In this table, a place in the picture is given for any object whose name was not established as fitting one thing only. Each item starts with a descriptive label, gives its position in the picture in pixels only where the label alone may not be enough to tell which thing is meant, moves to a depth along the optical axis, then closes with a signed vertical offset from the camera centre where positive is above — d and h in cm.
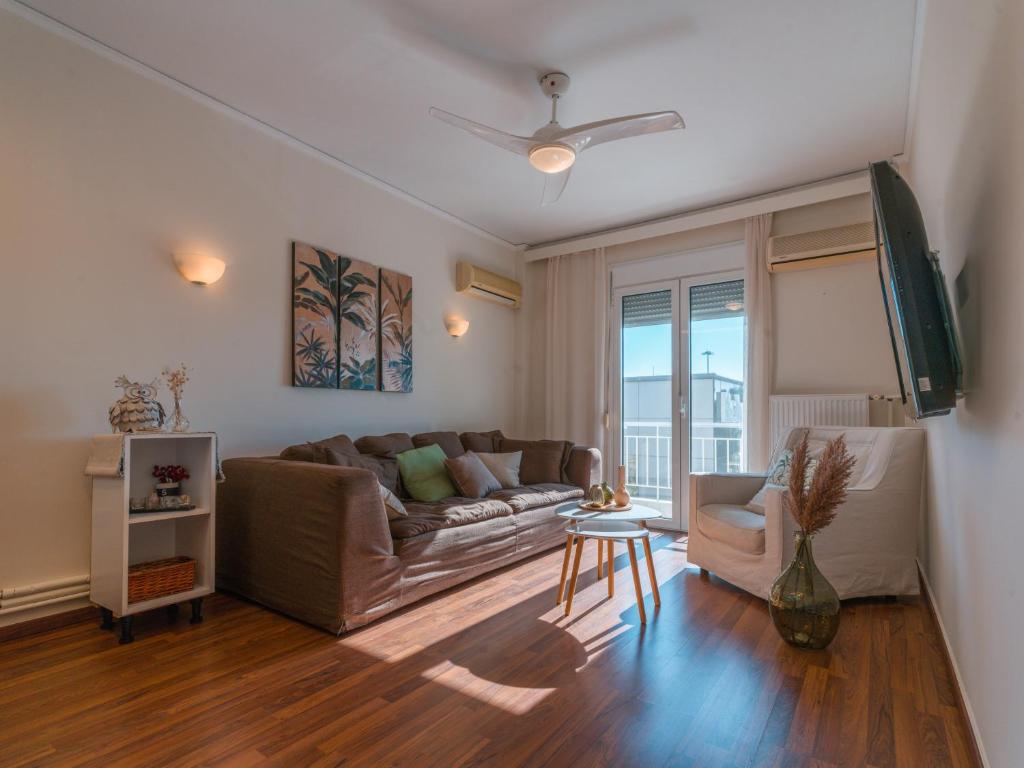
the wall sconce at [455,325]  494 +65
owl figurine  251 -7
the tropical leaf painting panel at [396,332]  427 +52
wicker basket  247 -86
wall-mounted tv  153 +28
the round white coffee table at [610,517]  281 -63
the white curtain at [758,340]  439 +47
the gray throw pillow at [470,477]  386 -58
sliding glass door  475 +11
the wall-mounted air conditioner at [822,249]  401 +114
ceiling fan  267 +135
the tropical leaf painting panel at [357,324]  394 +54
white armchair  287 -73
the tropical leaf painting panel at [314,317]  364 +54
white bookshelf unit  243 -65
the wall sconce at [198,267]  302 +72
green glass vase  234 -89
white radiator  396 -10
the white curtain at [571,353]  535 +45
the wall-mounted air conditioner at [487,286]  503 +108
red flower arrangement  273 -39
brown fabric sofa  253 -75
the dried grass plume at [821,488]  234 -39
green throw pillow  368 -54
